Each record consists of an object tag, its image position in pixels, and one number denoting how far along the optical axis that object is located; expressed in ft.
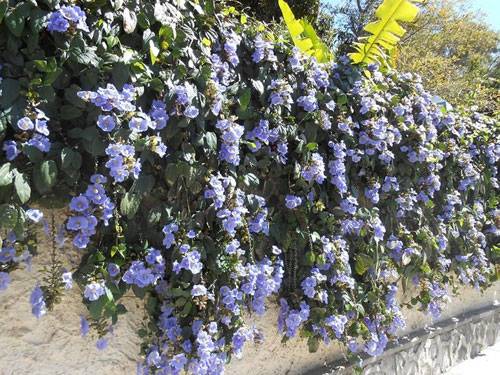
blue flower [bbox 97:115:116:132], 6.94
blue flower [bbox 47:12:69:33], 6.55
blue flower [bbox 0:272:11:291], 6.81
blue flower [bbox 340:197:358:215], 11.23
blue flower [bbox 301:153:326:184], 10.31
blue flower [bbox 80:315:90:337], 7.74
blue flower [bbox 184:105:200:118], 7.97
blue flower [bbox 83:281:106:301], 7.13
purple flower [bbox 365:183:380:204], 12.12
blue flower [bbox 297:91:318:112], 10.46
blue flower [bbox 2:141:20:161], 6.45
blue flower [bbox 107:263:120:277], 7.60
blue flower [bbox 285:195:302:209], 10.28
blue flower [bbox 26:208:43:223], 6.54
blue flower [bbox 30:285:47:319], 7.04
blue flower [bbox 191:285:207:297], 8.25
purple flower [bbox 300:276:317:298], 10.70
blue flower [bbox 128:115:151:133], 7.25
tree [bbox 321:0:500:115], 29.49
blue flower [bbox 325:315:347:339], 10.90
